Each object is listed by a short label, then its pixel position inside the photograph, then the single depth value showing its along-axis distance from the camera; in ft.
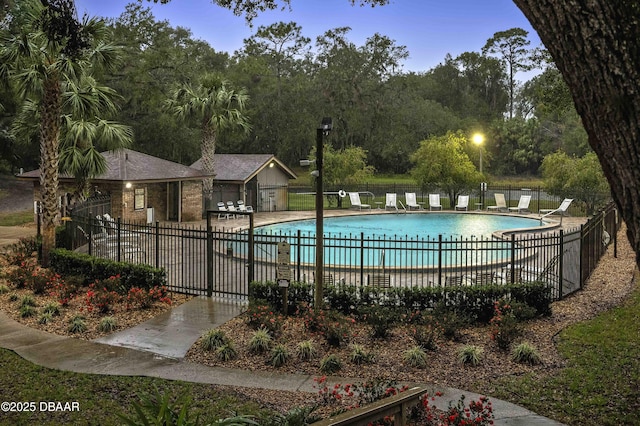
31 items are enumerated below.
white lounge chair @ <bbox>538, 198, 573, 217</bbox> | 99.35
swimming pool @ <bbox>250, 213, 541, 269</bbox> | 87.51
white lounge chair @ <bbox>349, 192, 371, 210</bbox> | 111.86
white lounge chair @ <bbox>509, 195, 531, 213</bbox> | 106.79
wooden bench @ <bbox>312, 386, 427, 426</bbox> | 15.49
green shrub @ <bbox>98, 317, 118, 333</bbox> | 35.54
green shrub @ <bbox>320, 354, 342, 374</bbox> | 28.60
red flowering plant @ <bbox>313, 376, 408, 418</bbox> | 22.24
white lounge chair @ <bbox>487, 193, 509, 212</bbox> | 111.34
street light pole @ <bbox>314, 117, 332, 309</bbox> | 36.45
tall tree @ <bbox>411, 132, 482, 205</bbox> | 119.65
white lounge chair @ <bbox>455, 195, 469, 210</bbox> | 112.57
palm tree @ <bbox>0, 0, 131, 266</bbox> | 49.01
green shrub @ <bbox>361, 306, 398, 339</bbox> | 32.89
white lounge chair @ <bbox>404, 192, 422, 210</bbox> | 113.19
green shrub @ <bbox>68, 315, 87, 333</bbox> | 35.24
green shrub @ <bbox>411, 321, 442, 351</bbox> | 31.17
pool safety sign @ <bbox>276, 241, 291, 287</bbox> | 36.88
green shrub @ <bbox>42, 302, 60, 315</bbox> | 38.29
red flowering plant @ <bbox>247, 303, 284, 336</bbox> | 33.60
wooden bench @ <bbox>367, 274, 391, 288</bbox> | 41.28
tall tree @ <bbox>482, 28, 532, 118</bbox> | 216.54
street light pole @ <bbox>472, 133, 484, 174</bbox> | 114.11
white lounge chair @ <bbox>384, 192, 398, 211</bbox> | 111.75
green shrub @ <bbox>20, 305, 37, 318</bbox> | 38.24
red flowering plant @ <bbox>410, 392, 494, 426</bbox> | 20.46
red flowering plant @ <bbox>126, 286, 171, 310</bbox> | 39.83
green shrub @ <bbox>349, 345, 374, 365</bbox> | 29.48
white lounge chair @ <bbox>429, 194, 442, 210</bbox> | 113.70
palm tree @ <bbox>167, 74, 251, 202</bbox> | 101.96
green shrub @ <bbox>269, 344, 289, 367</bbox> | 29.40
